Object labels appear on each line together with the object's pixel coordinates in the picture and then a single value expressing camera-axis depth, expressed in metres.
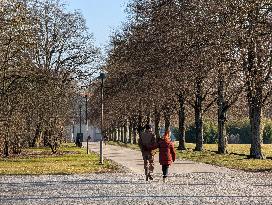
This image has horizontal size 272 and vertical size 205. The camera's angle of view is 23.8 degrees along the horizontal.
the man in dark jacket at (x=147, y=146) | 21.88
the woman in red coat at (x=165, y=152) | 21.38
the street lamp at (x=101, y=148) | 32.50
